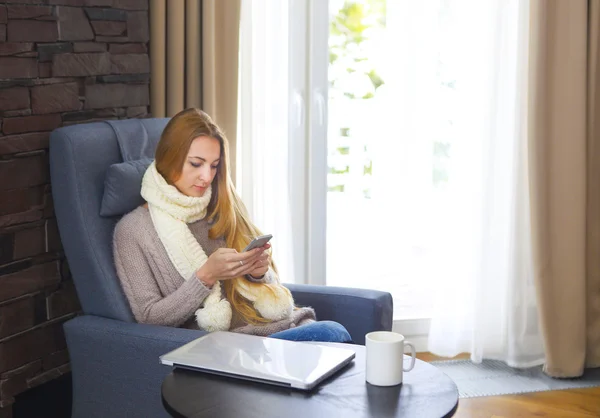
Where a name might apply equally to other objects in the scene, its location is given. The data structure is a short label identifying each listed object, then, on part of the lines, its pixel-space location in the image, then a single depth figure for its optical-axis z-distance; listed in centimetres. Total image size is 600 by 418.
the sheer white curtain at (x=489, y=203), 320
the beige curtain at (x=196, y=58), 276
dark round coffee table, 149
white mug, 158
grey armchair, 196
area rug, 309
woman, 204
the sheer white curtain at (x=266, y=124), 303
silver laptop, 159
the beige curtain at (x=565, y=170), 312
